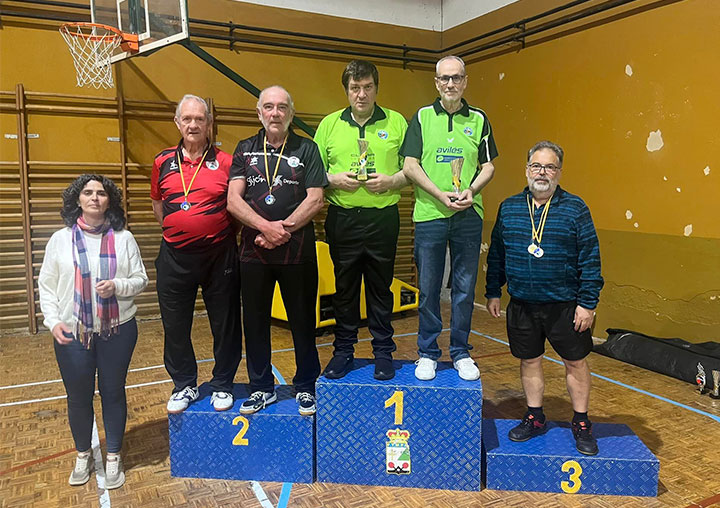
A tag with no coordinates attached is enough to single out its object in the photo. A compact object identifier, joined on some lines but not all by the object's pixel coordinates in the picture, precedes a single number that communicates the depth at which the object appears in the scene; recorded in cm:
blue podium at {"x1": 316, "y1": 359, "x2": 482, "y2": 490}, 255
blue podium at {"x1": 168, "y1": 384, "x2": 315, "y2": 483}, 262
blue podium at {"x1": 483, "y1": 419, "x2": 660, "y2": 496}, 247
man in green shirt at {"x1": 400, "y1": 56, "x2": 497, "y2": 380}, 262
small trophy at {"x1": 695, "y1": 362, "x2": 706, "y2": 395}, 380
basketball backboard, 488
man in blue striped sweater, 246
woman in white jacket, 239
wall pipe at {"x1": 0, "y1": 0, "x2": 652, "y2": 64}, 521
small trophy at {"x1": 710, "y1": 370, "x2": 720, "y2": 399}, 369
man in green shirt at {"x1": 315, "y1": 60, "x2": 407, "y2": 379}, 259
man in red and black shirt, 251
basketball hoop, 498
